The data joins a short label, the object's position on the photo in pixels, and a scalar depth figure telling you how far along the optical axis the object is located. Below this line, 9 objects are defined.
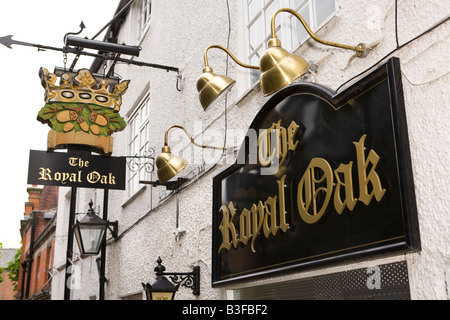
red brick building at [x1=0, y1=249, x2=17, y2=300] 39.31
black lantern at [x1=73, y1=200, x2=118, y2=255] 7.36
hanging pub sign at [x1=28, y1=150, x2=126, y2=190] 6.15
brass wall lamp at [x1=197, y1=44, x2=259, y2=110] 4.06
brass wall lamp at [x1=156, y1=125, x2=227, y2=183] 5.29
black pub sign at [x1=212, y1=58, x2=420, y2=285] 2.95
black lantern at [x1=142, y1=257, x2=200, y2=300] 4.96
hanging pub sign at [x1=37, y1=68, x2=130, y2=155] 6.40
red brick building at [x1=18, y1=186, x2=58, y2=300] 18.56
